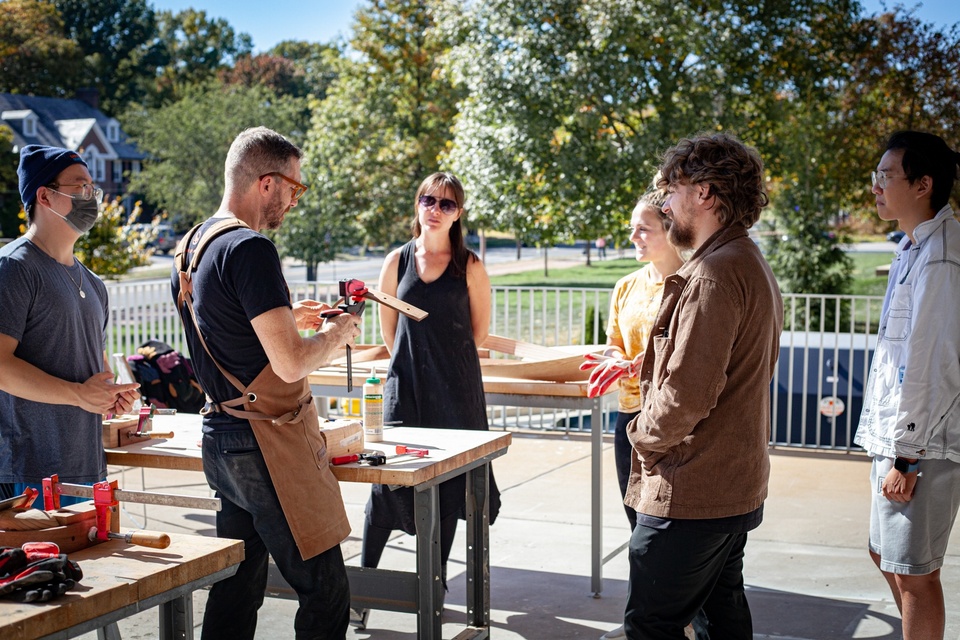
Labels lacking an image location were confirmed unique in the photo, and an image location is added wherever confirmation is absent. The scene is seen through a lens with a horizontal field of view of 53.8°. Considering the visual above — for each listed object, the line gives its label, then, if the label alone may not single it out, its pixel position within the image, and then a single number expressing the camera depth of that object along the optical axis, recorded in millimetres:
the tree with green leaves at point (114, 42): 47281
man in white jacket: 2924
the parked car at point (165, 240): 42622
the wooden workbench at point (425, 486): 3236
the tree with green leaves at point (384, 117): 21672
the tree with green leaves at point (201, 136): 32875
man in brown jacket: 2455
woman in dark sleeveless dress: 4188
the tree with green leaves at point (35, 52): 35375
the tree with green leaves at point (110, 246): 14297
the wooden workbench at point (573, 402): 4707
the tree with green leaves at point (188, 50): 48250
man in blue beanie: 3023
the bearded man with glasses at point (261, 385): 2699
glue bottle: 3633
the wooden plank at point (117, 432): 3689
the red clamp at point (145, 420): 3795
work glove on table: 1899
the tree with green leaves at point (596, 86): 13078
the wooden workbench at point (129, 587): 1843
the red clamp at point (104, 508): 2316
